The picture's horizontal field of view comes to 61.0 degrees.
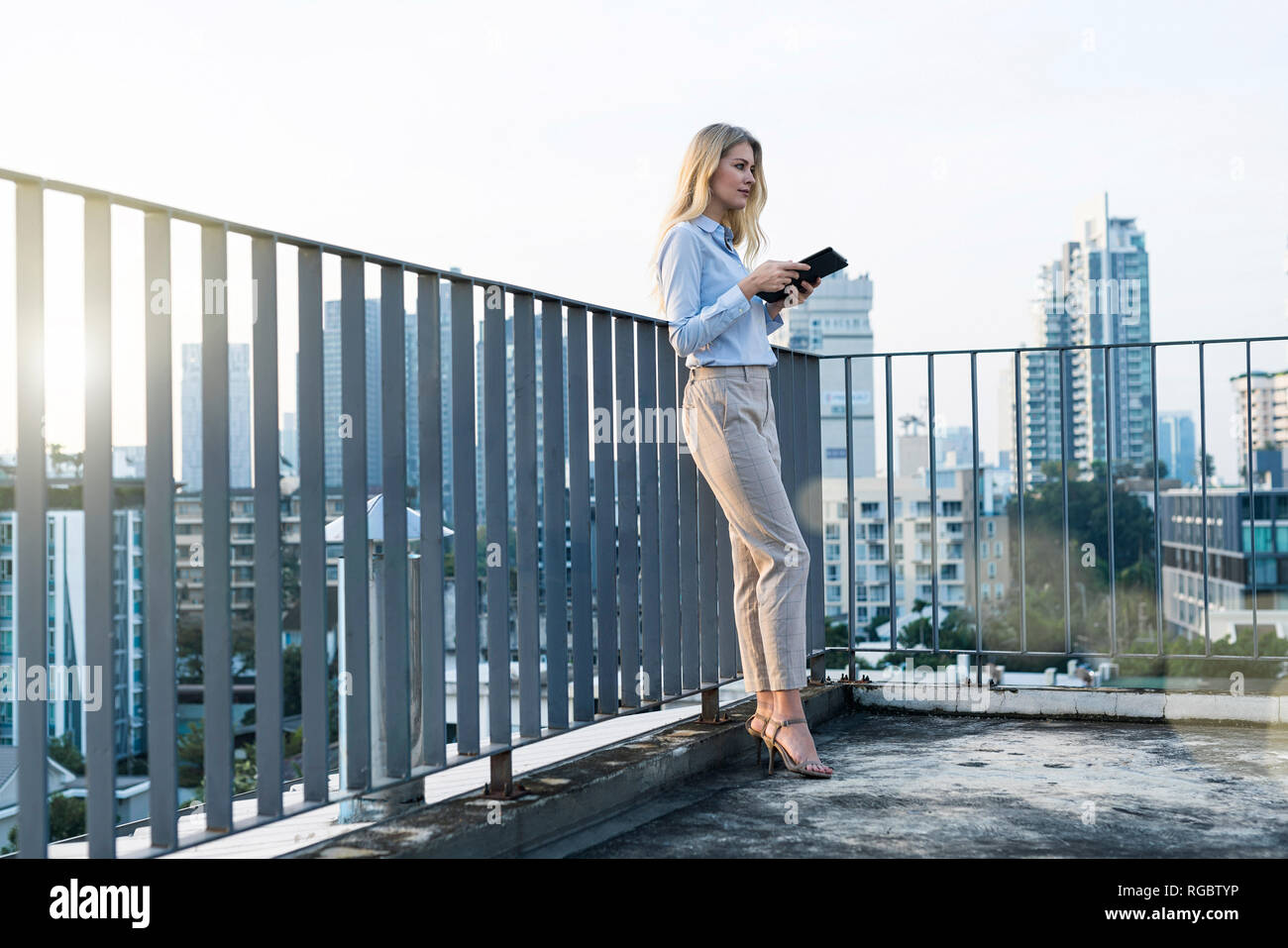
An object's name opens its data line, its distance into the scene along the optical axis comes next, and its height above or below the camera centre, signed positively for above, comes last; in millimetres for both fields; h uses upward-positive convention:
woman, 3041 +265
